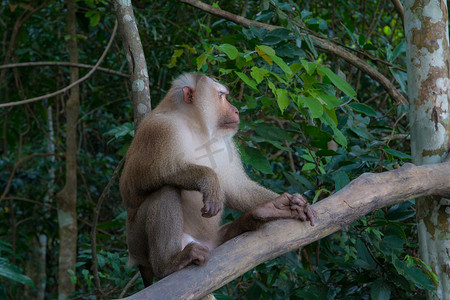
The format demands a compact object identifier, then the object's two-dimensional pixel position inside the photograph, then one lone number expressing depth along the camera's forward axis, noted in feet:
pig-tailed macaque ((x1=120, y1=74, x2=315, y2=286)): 9.22
